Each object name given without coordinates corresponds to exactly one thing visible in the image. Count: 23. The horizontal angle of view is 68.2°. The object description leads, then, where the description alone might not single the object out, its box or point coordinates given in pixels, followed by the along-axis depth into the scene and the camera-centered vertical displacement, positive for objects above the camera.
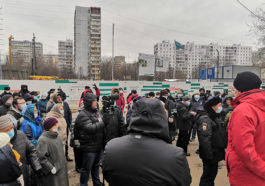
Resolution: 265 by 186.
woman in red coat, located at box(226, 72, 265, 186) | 1.75 -0.50
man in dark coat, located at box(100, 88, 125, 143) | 4.21 -0.83
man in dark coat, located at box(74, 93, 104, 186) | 3.63 -0.97
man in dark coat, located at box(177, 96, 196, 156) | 5.96 -1.24
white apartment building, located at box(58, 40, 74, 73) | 105.75 +16.98
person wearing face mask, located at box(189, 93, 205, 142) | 6.36 -0.70
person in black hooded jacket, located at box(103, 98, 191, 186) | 1.45 -0.55
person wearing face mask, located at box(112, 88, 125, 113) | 9.49 -0.96
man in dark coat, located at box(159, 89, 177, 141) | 5.45 -0.80
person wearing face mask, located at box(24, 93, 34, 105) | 6.23 -0.56
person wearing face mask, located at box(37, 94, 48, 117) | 6.53 -0.77
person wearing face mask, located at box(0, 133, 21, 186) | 2.32 -1.00
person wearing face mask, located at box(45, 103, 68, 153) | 4.13 -0.77
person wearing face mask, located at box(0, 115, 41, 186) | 2.71 -0.98
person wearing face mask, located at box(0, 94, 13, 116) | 5.18 -0.52
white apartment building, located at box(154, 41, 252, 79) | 119.30 +20.85
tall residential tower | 69.56 +16.01
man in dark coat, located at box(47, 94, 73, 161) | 5.44 -0.87
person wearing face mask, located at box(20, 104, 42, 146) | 3.59 -0.81
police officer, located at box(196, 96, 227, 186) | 3.43 -1.01
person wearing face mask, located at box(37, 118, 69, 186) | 3.05 -1.20
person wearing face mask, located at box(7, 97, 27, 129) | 4.33 -0.53
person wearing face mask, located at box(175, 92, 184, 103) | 7.45 -0.47
